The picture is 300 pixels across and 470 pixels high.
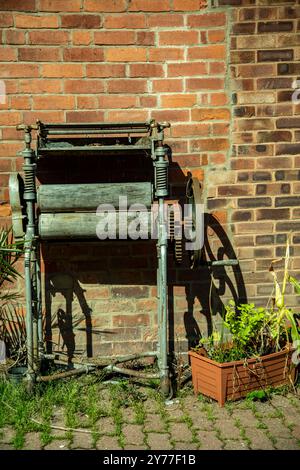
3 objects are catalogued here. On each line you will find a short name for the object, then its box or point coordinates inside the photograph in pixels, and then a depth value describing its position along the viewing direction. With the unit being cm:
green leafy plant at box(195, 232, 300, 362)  370
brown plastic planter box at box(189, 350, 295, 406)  353
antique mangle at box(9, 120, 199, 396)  353
